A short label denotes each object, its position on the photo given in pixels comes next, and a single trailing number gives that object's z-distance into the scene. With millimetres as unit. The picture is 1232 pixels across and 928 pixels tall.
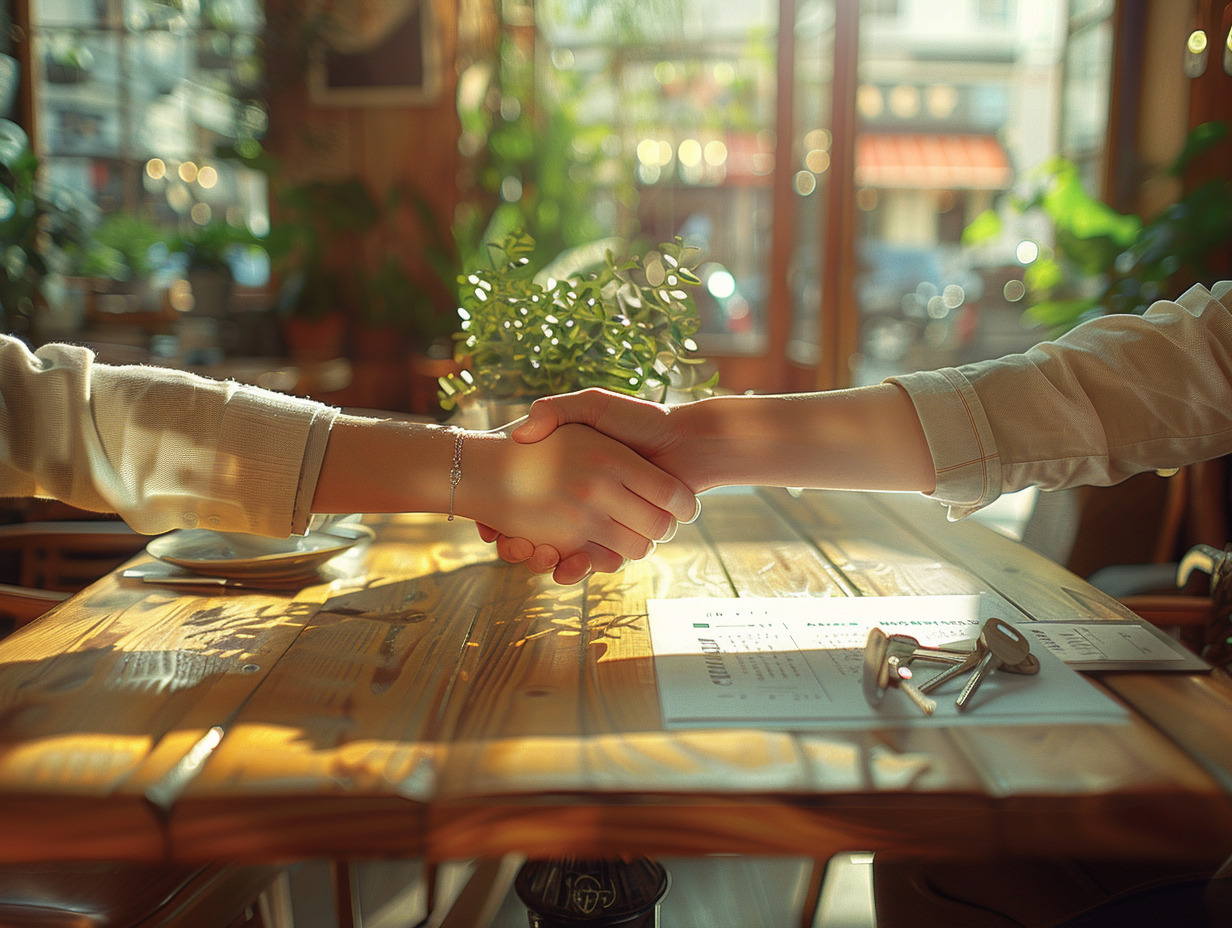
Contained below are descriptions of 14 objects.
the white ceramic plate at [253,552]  1042
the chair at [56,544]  1447
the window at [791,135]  4316
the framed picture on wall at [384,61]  4496
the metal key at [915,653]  755
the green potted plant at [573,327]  1188
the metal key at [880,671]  718
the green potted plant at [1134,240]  2662
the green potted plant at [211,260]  4121
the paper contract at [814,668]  686
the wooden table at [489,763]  569
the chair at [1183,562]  1200
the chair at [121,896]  926
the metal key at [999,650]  754
